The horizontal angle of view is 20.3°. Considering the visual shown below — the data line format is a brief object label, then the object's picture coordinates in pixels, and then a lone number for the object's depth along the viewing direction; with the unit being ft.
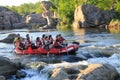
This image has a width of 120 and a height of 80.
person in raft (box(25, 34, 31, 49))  95.14
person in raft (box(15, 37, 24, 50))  96.97
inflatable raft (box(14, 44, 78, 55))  90.58
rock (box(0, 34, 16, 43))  136.26
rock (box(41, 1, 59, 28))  270.26
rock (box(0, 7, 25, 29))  277.23
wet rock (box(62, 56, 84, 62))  83.46
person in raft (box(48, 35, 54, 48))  92.07
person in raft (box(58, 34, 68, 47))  93.71
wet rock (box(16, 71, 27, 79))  66.16
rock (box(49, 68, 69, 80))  56.59
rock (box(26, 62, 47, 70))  71.35
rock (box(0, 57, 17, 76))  65.51
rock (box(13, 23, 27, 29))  274.24
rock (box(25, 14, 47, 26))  283.79
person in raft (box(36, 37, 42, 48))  95.50
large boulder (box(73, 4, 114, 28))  221.23
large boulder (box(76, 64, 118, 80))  55.78
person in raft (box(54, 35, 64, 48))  91.49
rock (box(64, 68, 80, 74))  62.18
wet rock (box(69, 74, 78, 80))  58.50
